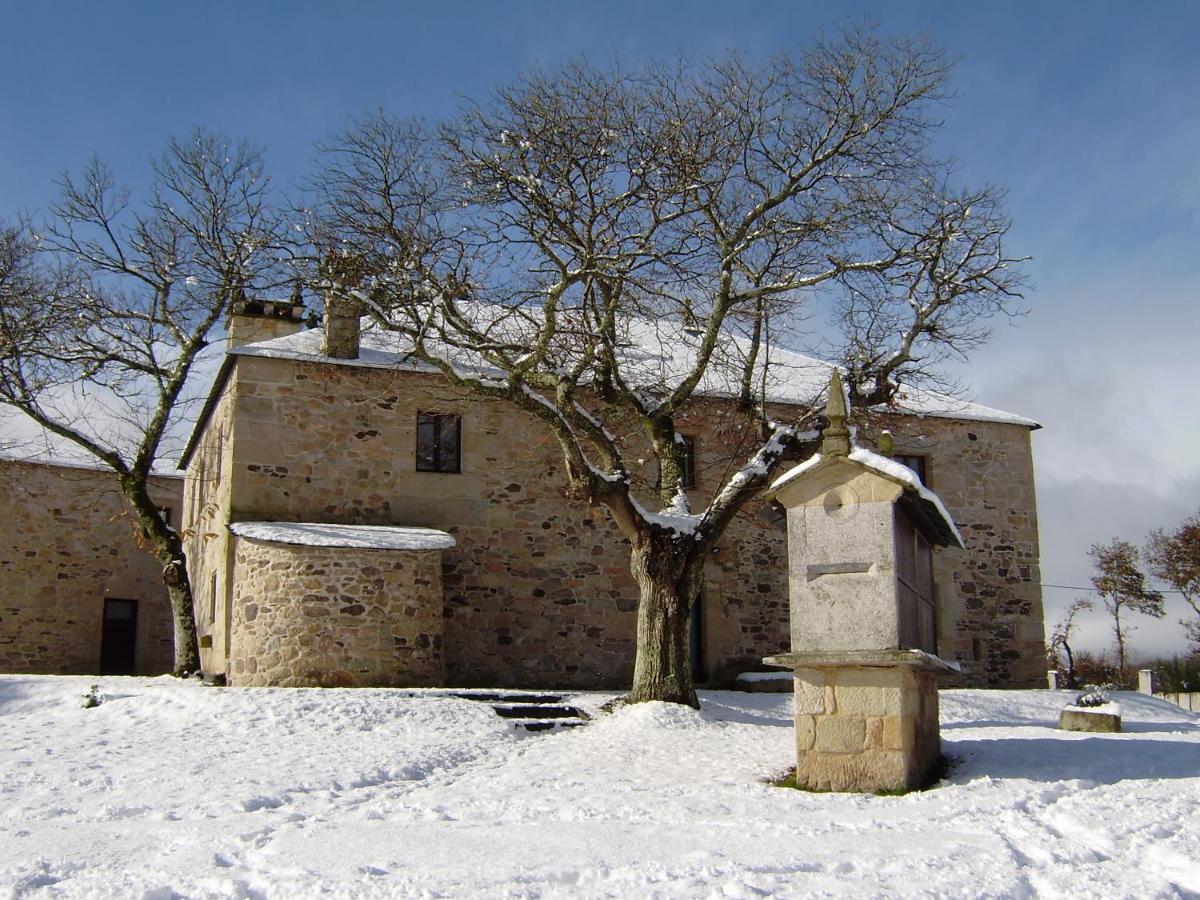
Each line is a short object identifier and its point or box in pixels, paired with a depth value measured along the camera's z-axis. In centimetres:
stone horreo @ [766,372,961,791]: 821
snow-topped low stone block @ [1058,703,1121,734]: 1236
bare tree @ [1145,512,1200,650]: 2991
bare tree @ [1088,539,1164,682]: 3144
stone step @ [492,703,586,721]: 1251
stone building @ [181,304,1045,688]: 1409
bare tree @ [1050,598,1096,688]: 3128
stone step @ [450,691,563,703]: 1316
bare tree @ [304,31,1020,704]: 1273
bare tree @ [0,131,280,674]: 1684
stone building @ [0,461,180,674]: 2122
